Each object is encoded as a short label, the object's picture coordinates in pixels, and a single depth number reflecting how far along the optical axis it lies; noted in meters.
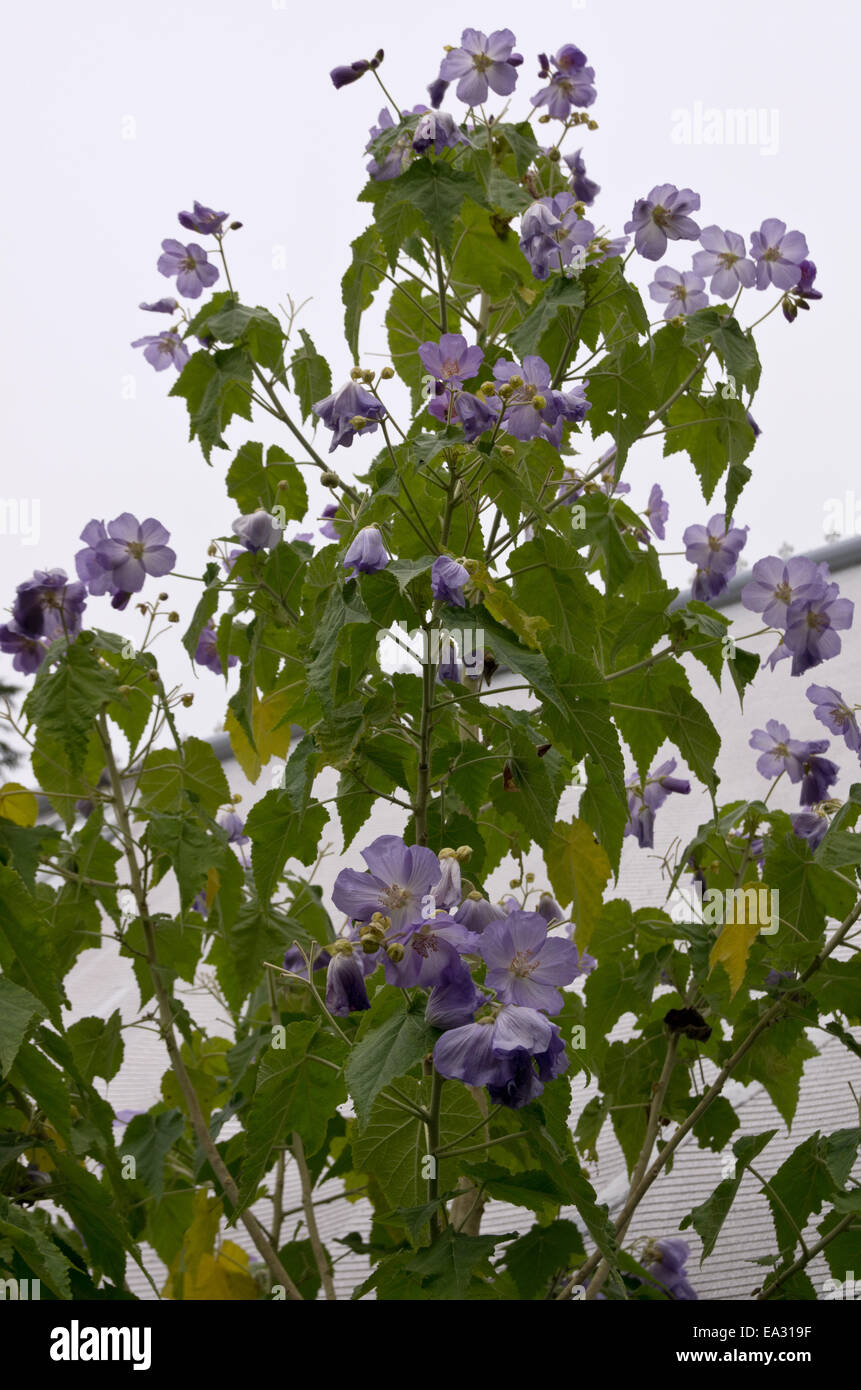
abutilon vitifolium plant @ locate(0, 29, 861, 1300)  1.04
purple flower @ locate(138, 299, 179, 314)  1.78
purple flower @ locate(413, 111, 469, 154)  1.38
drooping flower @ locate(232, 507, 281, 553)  1.48
